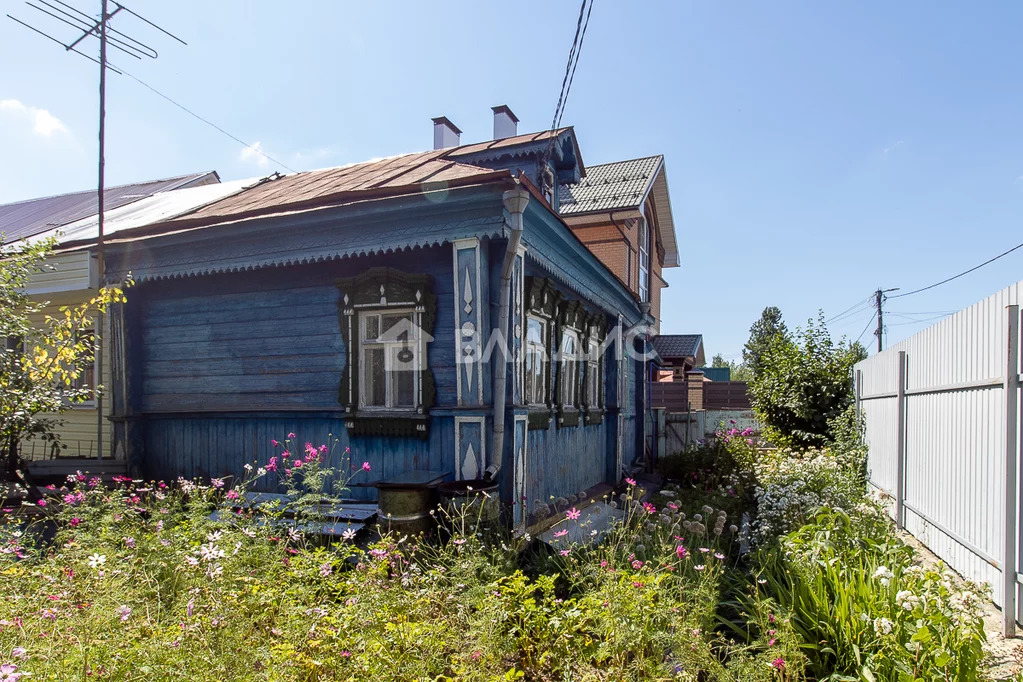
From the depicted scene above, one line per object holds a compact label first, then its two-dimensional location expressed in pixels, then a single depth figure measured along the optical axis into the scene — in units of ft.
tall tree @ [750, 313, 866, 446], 40.91
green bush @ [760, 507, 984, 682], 9.97
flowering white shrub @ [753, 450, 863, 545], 20.07
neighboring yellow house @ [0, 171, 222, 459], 24.63
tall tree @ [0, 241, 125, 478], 19.03
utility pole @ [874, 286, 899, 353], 125.90
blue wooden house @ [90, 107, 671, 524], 18.84
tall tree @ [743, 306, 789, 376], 209.67
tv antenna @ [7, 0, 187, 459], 26.52
